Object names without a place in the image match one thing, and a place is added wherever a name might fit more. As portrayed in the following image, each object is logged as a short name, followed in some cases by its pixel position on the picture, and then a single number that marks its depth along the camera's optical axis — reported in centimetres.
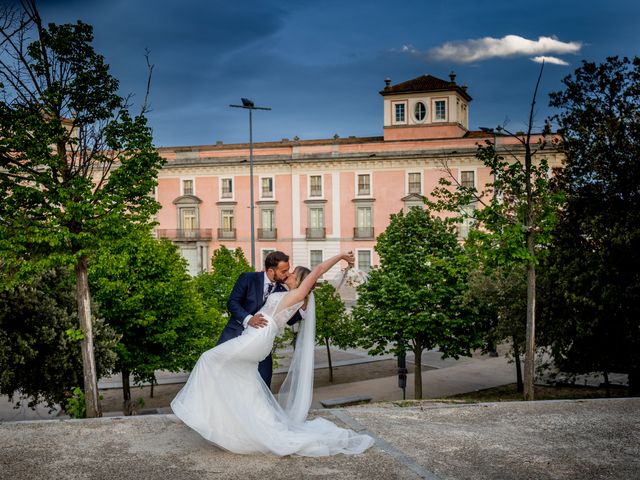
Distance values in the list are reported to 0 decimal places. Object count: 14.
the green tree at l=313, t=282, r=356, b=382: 2205
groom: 610
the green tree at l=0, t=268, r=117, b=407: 1223
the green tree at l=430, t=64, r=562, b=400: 1148
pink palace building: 4525
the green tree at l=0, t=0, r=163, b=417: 873
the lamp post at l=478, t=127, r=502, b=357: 1184
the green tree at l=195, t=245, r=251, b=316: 2203
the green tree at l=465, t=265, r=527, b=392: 1638
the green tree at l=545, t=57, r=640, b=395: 1300
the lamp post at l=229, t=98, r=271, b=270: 3136
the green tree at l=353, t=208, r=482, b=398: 1736
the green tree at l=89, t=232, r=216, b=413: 1561
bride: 556
